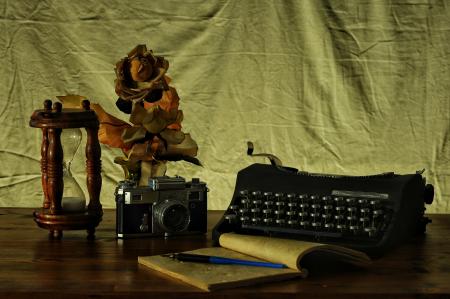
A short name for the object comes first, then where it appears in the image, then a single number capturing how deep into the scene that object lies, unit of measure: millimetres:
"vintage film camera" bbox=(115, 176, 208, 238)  1603
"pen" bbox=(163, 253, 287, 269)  1423
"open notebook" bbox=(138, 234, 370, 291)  1348
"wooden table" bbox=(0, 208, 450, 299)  1314
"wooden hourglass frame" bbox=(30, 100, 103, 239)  1569
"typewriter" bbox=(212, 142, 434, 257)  1524
